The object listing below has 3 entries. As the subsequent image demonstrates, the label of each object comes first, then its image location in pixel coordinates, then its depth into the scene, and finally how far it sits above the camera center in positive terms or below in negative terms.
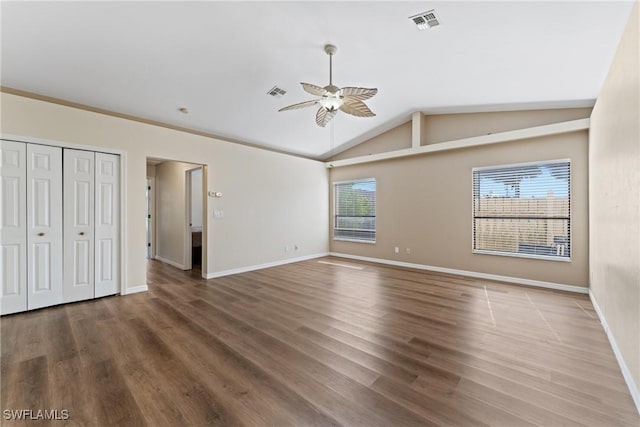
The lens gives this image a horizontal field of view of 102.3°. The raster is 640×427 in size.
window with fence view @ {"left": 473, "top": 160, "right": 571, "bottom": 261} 4.19 +0.03
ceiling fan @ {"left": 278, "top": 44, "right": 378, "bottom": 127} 2.71 +1.26
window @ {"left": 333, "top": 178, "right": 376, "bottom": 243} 6.61 +0.03
